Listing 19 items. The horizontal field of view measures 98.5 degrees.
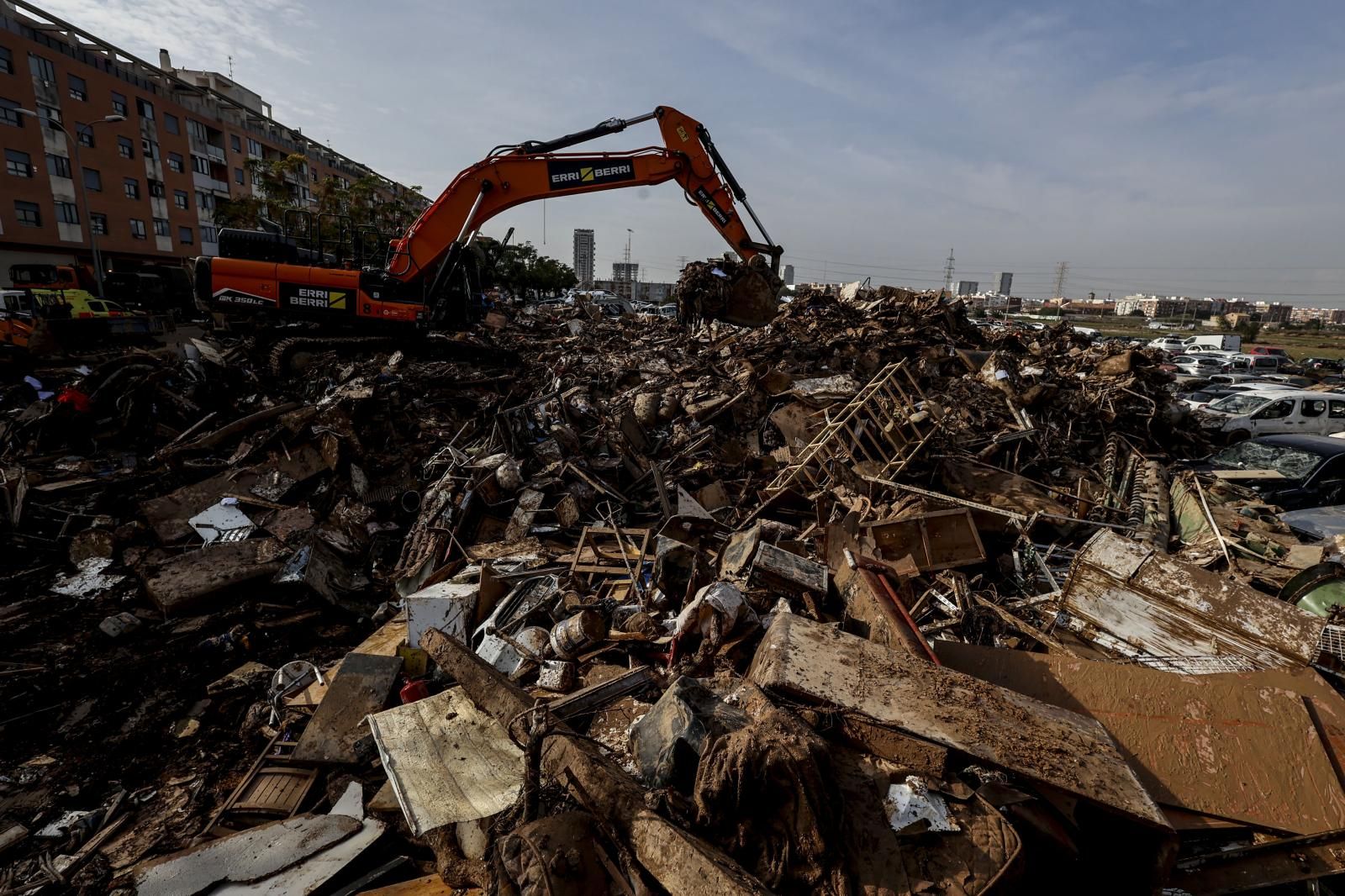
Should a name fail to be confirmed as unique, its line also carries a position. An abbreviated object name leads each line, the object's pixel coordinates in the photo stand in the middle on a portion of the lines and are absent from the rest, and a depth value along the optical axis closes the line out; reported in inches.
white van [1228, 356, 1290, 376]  971.7
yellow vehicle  608.7
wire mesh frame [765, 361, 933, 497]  293.7
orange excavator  414.6
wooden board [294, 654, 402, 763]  156.6
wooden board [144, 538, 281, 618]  234.1
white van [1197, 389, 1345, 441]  482.3
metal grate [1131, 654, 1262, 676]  159.2
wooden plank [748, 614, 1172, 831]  109.6
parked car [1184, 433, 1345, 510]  309.7
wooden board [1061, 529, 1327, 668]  159.3
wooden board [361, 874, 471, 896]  113.1
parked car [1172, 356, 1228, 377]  924.2
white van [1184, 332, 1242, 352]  1252.5
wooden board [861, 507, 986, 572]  231.6
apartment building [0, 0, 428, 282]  1053.8
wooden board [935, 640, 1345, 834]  119.0
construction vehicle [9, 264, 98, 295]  837.2
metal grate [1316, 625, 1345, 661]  153.6
